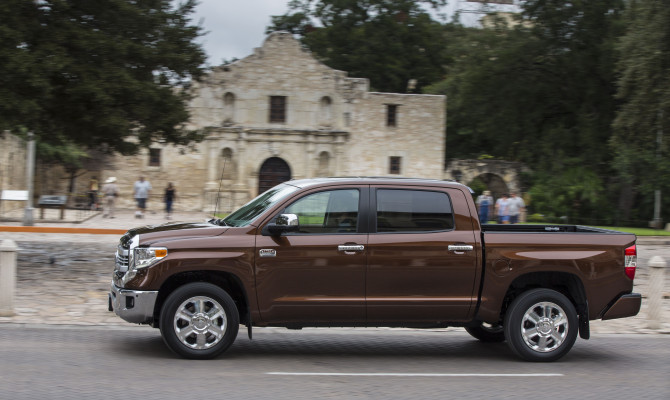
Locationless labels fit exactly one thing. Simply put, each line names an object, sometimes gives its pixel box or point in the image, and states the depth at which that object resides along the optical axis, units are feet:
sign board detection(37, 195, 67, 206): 99.82
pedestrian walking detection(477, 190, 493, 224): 87.78
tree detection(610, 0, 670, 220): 72.02
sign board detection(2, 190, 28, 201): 89.45
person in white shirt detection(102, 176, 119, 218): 103.19
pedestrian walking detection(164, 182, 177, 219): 111.75
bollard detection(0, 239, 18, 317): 31.81
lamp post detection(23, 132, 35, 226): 81.66
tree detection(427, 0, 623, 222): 137.39
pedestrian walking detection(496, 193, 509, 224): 84.91
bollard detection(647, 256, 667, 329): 35.68
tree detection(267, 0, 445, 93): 180.34
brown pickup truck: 24.58
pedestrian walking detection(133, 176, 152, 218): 106.22
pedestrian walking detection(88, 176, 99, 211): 119.75
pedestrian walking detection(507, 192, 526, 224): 84.12
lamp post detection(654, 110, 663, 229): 137.69
